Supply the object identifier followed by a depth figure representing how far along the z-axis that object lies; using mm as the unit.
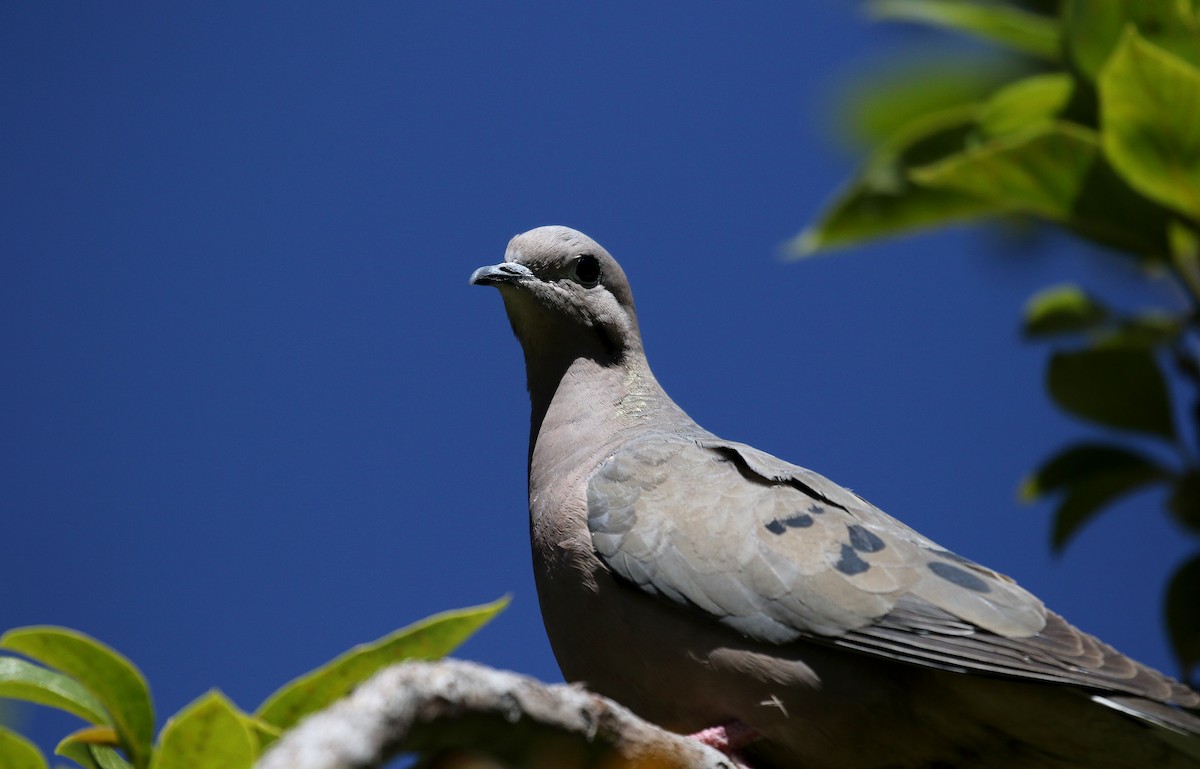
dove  5676
